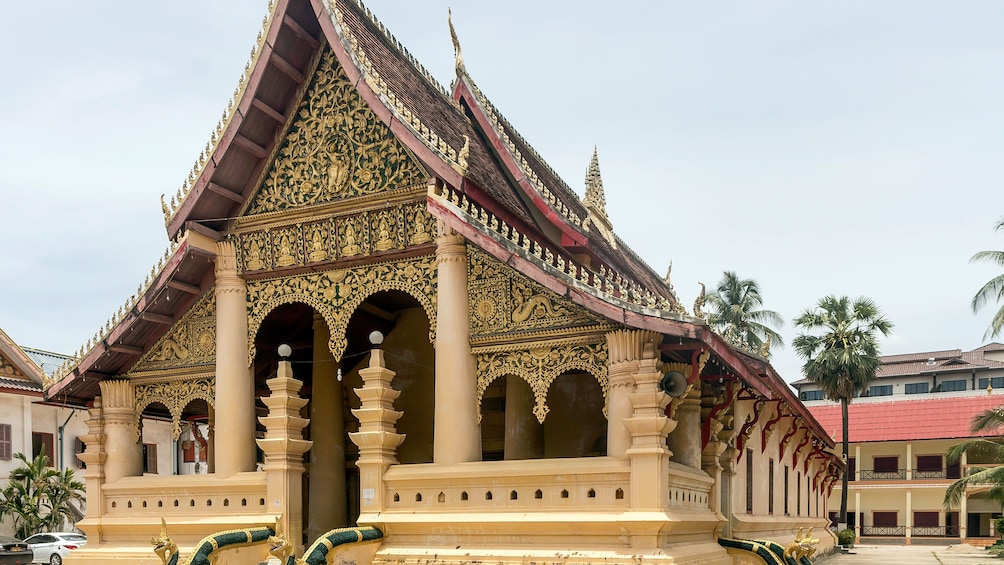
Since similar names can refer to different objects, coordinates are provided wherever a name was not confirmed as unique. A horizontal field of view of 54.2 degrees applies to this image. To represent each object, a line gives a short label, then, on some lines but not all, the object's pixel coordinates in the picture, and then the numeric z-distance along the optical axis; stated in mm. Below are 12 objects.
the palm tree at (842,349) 41875
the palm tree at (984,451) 30438
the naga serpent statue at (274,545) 10664
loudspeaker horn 10914
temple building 11125
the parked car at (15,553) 21938
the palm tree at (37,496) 30375
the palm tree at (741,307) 46062
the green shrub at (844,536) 37094
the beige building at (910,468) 48781
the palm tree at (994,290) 28891
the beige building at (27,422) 31344
